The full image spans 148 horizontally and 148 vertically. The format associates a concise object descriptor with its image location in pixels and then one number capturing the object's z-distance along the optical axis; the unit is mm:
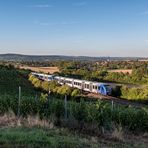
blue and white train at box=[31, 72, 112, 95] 31540
